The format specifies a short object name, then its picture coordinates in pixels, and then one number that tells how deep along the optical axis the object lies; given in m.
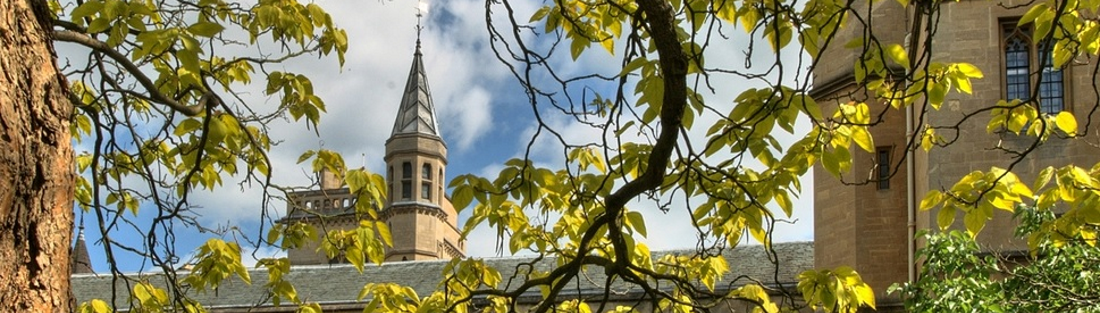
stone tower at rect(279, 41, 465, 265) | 52.97
